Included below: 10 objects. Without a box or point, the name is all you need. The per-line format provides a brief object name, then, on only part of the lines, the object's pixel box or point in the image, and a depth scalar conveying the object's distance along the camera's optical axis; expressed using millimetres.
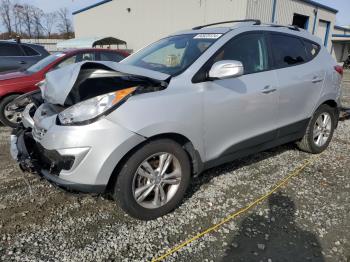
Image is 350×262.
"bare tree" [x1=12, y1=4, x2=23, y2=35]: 57062
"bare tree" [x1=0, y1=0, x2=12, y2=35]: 57062
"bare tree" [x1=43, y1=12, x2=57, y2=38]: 60719
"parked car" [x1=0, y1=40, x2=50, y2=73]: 7703
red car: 5381
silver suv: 2385
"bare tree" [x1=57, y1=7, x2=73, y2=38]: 62906
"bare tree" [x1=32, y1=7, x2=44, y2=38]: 58188
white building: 17688
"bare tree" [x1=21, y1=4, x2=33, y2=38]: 57500
